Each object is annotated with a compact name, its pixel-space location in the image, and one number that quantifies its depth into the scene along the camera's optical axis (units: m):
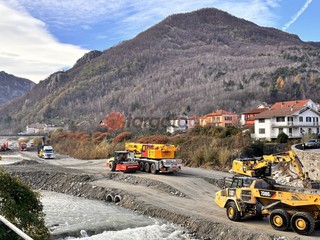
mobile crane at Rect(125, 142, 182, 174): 33.72
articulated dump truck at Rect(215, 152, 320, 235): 16.59
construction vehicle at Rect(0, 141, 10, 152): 84.62
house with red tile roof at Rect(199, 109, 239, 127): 93.31
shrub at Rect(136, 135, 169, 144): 55.31
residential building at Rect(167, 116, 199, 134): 89.18
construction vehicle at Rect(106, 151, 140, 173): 35.31
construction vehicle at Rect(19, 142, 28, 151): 85.45
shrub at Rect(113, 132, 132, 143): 64.62
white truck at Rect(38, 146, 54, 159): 60.06
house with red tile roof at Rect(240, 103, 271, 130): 80.75
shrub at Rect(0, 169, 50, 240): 12.03
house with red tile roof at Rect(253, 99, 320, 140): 60.59
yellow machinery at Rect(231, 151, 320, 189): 23.14
